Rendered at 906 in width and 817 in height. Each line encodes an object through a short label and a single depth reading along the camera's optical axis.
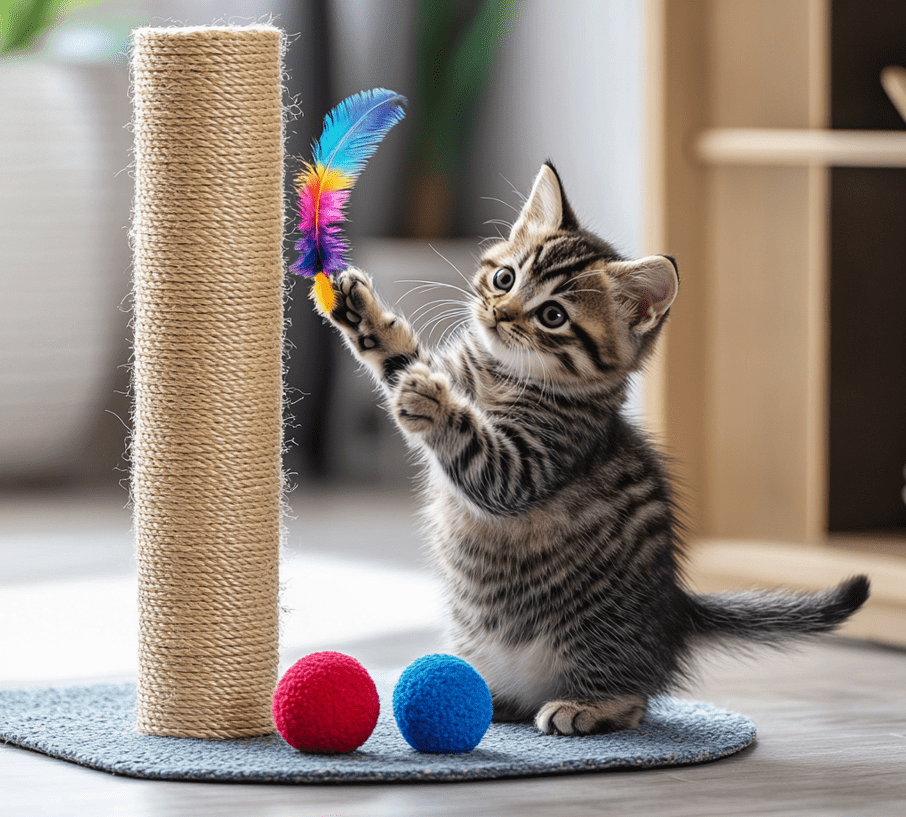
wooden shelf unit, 2.23
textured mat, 1.72
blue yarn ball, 1.75
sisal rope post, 1.77
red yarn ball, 1.74
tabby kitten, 1.80
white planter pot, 2.74
